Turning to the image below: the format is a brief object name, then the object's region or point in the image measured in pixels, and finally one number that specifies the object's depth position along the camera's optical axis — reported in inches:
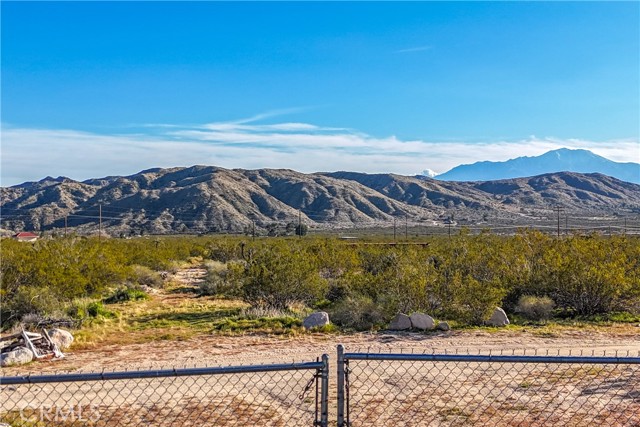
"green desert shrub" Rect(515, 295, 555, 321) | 676.7
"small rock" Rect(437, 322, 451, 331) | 586.9
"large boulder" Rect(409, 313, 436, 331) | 590.6
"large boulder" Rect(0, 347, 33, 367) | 451.2
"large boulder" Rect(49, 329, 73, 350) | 516.8
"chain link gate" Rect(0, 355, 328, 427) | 305.9
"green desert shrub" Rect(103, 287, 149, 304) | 891.4
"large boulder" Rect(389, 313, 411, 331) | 595.2
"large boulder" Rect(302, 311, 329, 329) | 602.1
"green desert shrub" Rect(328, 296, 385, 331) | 617.9
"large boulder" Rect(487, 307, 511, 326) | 623.5
